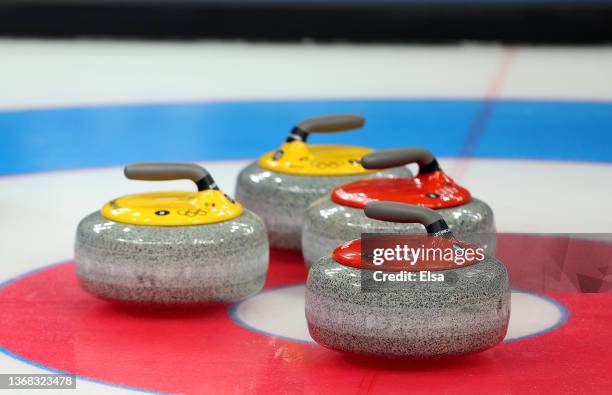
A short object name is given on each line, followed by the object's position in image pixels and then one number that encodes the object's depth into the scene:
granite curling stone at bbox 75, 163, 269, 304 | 5.87
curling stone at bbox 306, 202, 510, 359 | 4.96
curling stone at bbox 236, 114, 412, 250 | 7.08
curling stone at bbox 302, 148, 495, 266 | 6.18
